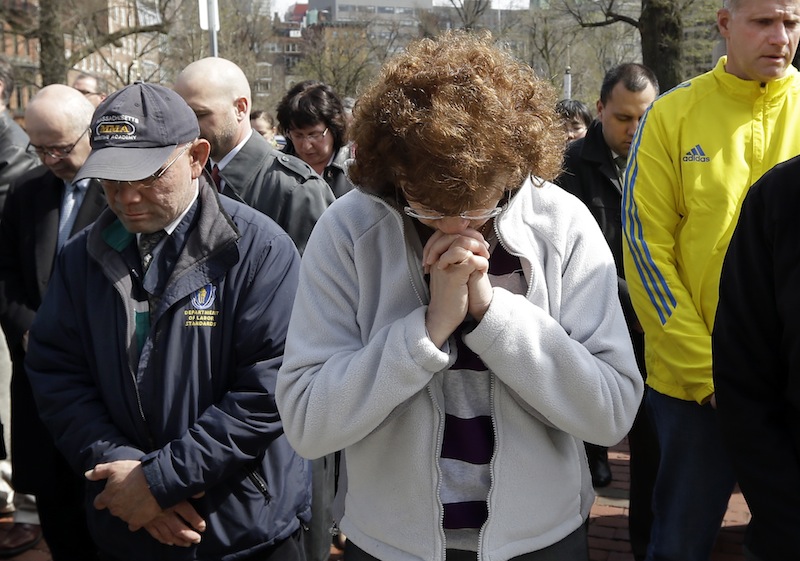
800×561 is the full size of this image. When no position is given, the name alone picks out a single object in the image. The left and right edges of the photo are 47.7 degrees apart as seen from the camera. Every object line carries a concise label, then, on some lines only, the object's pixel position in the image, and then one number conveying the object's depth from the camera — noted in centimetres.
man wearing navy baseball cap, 249
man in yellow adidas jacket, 296
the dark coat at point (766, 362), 194
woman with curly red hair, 184
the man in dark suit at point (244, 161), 396
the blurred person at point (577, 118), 745
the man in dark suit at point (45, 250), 383
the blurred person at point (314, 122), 525
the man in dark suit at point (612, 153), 469
